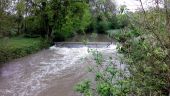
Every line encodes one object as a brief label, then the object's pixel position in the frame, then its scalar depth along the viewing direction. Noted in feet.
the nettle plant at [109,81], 8.06
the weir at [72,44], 53.94
